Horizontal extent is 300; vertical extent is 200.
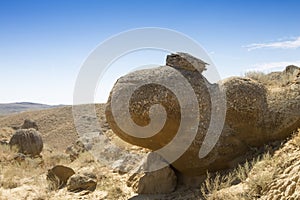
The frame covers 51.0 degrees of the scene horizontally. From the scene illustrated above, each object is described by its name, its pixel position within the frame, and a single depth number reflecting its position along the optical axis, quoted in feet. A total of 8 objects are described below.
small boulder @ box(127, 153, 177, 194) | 21.59
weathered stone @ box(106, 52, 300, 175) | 20.43
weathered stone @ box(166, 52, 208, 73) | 21.29
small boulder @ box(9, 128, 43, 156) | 50.57
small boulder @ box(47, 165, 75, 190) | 26.71
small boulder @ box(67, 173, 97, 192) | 24.62
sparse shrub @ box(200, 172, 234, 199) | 17.67
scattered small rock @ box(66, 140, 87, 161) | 37.55
